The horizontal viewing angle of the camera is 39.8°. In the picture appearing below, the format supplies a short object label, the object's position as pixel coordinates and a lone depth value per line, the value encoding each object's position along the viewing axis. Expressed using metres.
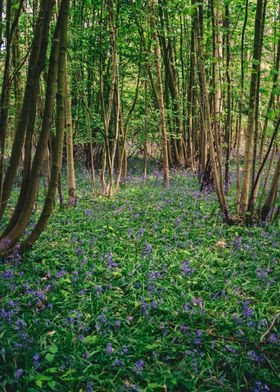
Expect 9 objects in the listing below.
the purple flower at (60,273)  4.15
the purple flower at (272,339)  3.24
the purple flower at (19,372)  2.67
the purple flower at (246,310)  3.59
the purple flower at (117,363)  2.96
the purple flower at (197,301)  3.74
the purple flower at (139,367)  2.91
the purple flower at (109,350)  3.06
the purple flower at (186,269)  4.48
